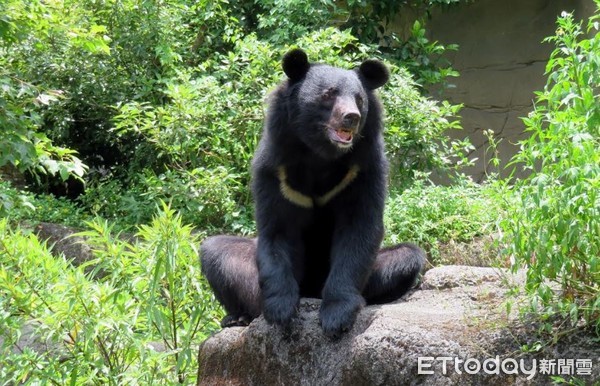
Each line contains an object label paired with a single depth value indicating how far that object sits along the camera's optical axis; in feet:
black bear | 28.35
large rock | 22.43
